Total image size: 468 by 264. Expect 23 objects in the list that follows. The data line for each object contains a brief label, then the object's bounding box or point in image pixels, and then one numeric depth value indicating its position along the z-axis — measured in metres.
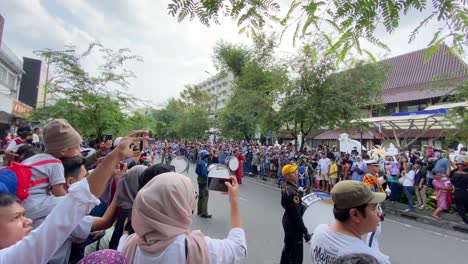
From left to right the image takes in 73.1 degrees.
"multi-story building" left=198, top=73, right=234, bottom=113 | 93.65
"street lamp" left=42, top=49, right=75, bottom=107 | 10.43
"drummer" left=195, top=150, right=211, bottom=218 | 8.52
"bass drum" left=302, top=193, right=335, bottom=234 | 3.52
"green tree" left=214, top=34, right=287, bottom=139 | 18.56
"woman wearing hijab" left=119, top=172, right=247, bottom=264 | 1.57
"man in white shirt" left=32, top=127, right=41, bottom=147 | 10.40
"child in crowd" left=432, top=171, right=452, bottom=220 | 9.35
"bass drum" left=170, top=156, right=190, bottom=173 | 9.11
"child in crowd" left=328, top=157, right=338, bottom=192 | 13.20
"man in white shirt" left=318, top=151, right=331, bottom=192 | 13.73
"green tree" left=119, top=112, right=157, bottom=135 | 11.50
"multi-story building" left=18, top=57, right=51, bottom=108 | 35.88
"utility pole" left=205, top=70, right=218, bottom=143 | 38.60
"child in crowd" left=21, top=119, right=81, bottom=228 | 2.07
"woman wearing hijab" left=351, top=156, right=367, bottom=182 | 10.74
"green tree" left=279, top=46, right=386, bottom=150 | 15.66
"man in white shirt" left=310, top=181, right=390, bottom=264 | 2.06
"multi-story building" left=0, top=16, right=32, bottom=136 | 21.11
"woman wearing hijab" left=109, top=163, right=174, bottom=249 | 2.83
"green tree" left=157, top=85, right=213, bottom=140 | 44.95
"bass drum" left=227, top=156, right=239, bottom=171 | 13.78
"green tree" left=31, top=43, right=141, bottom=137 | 10.27
